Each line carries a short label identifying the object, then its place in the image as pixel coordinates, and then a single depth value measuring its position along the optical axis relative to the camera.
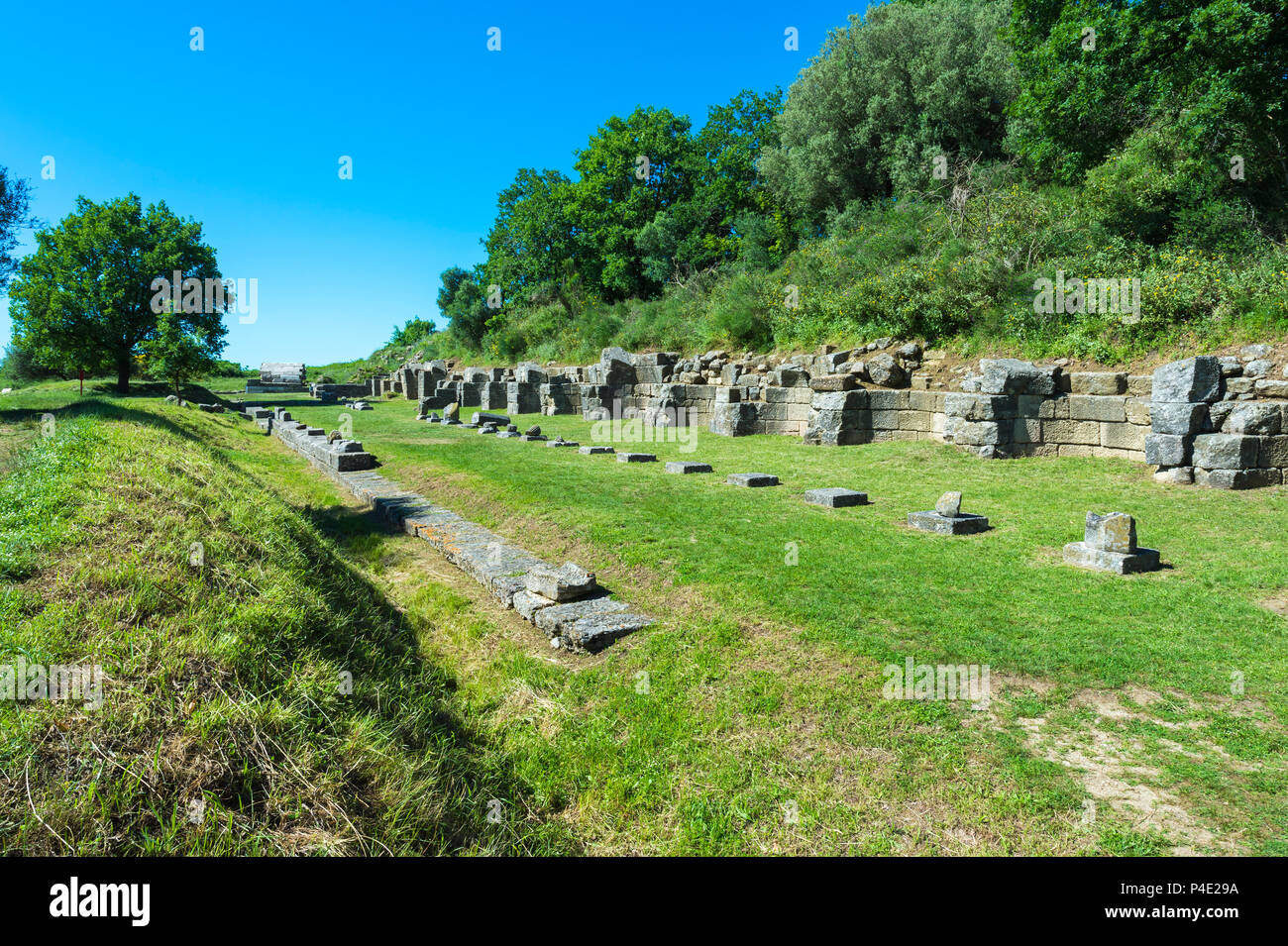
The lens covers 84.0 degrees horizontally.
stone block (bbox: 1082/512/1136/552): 6.41
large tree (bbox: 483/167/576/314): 38.66
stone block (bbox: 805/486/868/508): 9.24
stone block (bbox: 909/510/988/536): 7.83
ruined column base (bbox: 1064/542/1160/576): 6.38
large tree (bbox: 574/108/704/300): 36.66
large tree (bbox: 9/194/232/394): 31.42
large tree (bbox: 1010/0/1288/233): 13.17
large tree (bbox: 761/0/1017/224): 23.69
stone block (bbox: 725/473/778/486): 10.73
